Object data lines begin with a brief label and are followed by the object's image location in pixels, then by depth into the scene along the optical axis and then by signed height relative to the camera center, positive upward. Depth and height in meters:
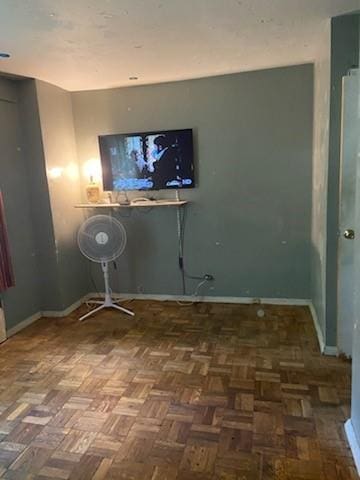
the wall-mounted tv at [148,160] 3.65 +0.13
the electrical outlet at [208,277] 3.86 -1.13
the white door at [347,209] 2.31 -0.32
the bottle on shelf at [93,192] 3.89 -0.17
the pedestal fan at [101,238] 3.47 -0.60
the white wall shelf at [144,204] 3.62 -0.31
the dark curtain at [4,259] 3.12 -0.67
